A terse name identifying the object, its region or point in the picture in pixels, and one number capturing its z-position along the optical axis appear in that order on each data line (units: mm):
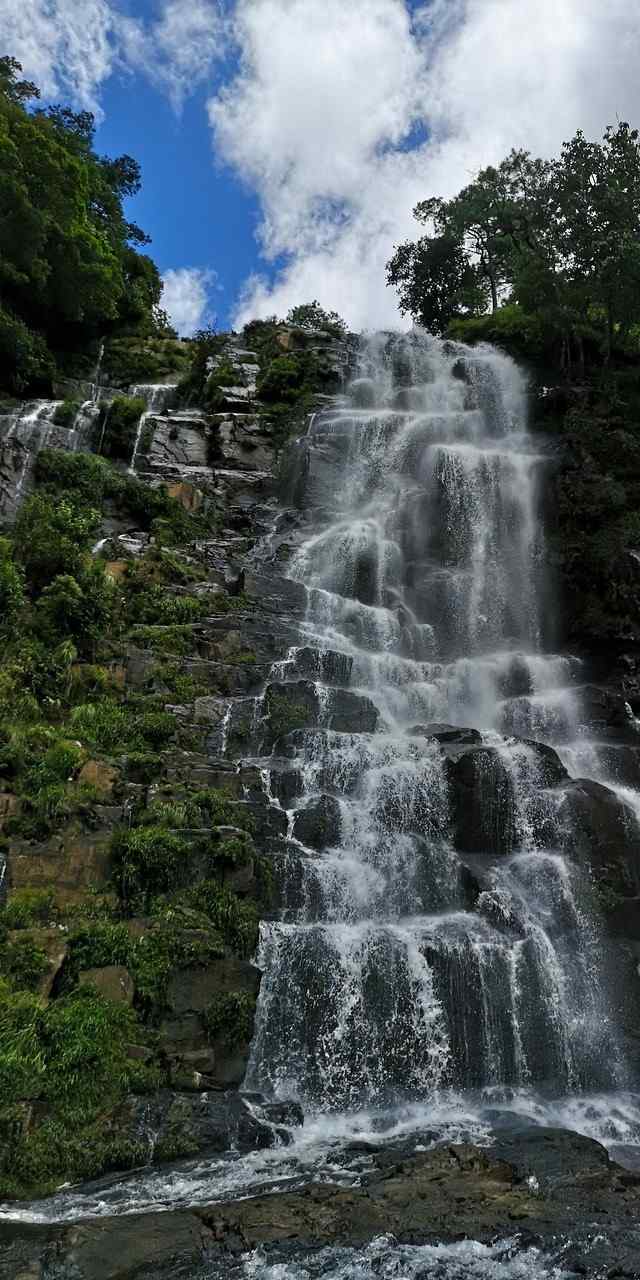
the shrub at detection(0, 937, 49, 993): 10141
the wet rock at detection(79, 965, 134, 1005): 10461
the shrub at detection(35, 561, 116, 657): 17578
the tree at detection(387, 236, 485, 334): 44750
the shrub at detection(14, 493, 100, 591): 18953
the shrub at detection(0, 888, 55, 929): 10902
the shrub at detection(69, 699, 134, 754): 15062
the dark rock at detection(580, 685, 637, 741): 18375
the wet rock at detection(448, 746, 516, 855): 14523
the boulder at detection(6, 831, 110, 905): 11633
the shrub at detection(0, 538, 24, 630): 17375
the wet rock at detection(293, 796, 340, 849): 13883
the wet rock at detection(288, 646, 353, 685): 18703
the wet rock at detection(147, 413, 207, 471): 28625
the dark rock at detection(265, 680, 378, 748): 16734
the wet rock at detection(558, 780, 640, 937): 13461
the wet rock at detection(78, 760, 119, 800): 13305
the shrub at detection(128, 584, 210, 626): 19938
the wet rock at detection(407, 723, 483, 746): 16094
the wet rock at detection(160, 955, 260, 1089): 10328
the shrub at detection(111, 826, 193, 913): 11922
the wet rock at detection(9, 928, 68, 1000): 10320
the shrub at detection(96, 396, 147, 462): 28688
